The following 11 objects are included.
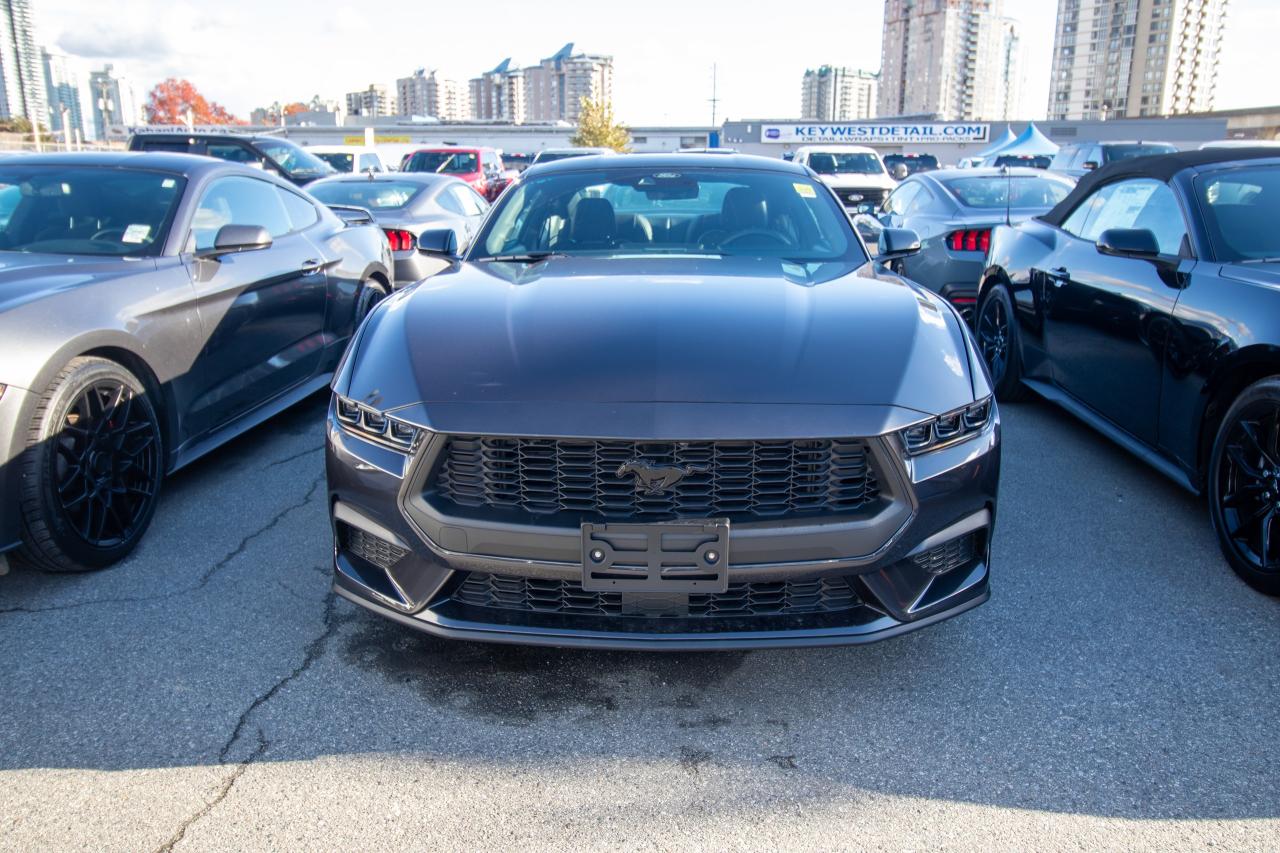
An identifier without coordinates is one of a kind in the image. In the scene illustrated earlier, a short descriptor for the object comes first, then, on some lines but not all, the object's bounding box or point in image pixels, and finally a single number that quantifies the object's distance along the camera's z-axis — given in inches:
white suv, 719.1
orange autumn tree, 3331.7
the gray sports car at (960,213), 301.6
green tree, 2230.6
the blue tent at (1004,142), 1219.9
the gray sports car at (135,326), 130.0
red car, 819.4
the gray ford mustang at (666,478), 95.7
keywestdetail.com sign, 2003.0
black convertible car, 134.8
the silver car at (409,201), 374.9
